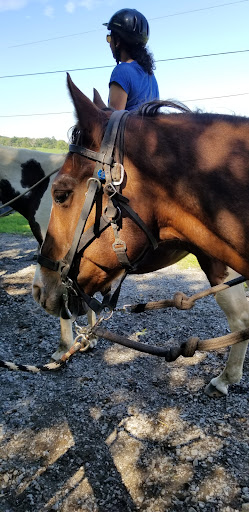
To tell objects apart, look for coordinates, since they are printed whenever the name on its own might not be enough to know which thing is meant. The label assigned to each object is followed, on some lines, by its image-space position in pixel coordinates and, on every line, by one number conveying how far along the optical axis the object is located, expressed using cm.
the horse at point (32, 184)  433
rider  303
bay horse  167
